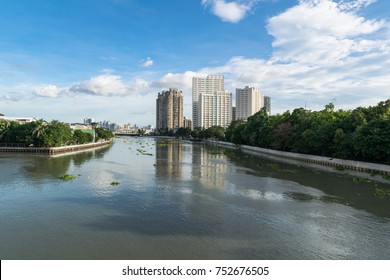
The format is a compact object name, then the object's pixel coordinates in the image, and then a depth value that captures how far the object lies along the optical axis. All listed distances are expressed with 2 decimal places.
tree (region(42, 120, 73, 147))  73.69
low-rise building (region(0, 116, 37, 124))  126.62
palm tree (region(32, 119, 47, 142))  73.75
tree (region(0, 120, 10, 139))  78.19
